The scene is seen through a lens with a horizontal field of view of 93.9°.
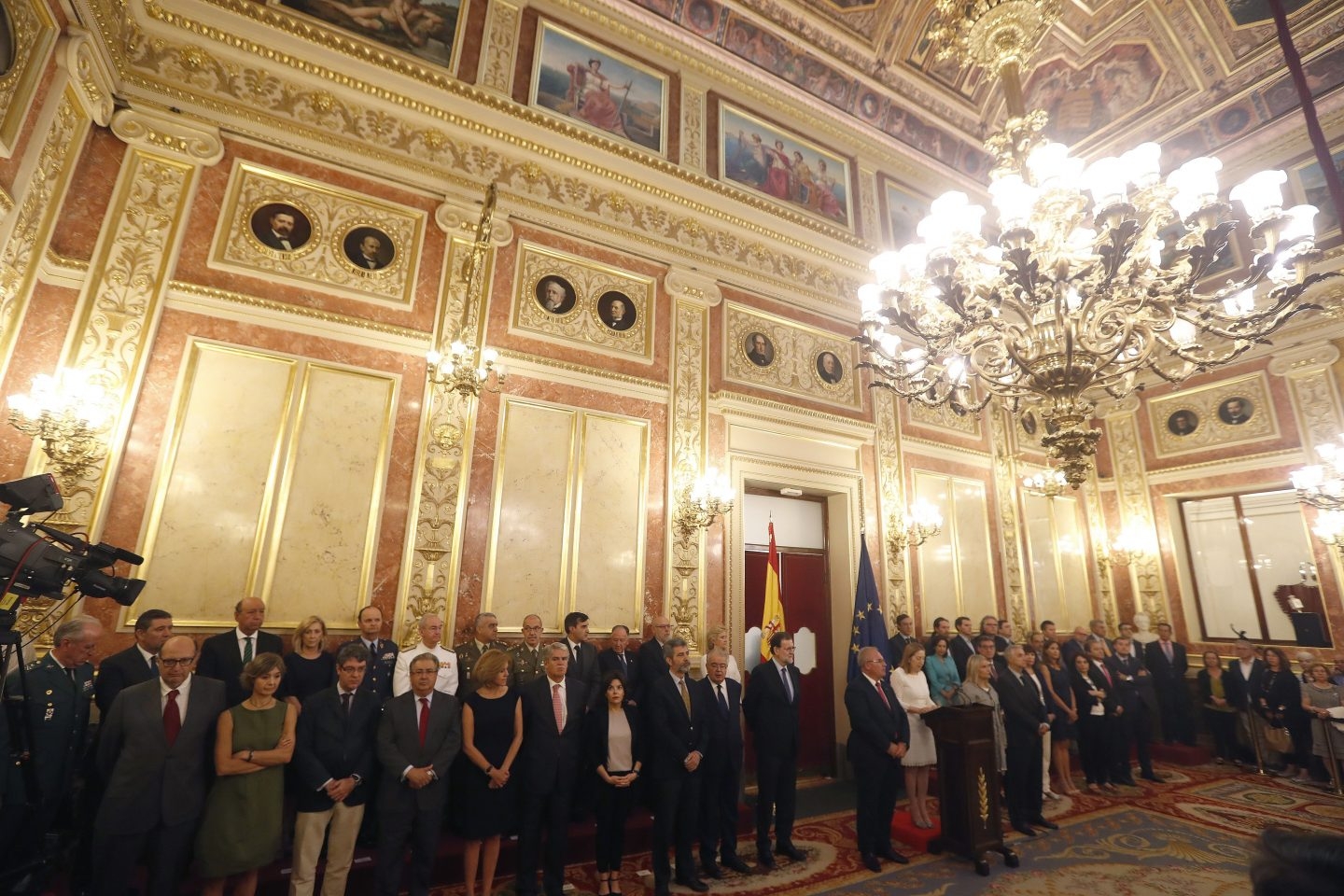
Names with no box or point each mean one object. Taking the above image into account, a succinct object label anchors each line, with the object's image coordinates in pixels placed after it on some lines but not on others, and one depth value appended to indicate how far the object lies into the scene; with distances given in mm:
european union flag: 6883
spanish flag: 6898
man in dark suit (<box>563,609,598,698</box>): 5081
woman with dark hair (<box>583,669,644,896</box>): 4047
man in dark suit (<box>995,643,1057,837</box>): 5383
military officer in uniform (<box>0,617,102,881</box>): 2893
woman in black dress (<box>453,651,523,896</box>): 3750
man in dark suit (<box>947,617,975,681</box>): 7102
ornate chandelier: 3840
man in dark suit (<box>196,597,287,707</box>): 4070
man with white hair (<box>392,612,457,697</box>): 4531
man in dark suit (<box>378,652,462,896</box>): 3494
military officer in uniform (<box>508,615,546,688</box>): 5000
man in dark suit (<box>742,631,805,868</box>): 4648
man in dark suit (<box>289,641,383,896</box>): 3369
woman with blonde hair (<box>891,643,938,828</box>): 5172
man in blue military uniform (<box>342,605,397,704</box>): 4223
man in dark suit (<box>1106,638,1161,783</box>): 7031
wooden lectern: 4570
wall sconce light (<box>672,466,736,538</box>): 6441
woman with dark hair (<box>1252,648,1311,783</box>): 7203
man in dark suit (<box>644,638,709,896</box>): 4055
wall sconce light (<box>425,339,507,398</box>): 5137
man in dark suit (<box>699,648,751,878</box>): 4375
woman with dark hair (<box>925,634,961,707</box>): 6094
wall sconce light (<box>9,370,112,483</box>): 4078
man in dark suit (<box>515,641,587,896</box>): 3848
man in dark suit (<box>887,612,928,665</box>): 7043
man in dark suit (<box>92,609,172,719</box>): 3576
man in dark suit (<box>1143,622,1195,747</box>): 8336
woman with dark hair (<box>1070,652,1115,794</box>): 6688
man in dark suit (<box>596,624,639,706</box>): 5384
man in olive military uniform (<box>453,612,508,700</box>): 4957
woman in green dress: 3090
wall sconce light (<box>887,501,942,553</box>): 7820
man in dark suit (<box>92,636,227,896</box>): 2902
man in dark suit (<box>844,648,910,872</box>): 4637
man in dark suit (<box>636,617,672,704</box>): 5344
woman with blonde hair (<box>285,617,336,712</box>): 4113
